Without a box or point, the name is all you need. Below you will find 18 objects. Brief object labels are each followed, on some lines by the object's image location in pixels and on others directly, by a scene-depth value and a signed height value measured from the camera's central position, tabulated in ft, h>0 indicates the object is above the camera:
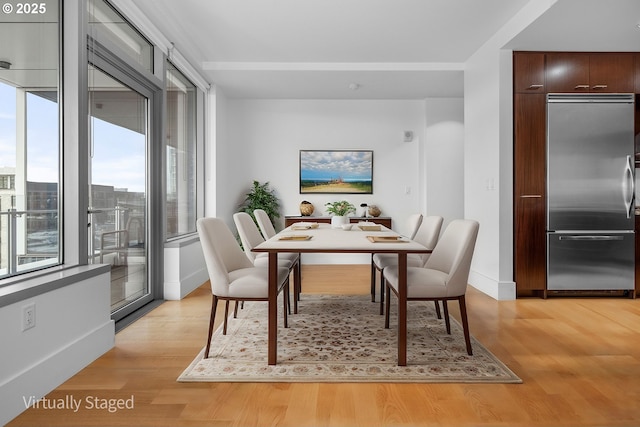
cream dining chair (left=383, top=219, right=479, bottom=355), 7.81 -1.41
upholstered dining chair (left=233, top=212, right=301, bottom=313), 10.52 -0.94
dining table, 7.23 -0.72
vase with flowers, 12.01 -0.10
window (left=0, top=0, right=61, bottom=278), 6.53 +1.32
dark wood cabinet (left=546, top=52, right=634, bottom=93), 13.05 +4.51
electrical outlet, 6.03 -1.61
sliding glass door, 9.57 +0.72
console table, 19.35 -0.42
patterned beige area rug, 7.12 -2.95
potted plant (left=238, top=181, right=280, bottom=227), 19.70 +0.50
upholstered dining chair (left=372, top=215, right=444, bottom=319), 10.69 -0.96
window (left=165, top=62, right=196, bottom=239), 13.89 +2.21
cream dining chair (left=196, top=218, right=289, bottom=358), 7.82 -1.39
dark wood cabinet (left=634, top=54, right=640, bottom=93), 13.10 +4.55
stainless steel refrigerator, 12.84 +0.91
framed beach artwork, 20.45 +2.10
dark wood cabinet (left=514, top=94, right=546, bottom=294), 12.93 +0.58
